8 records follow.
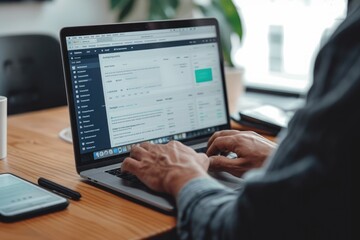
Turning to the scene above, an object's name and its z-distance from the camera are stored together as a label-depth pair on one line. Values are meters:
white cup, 1.36
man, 0.87
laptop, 1.25
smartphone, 1.07
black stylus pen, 1.16
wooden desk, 1.03
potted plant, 1.84
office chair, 2.00
